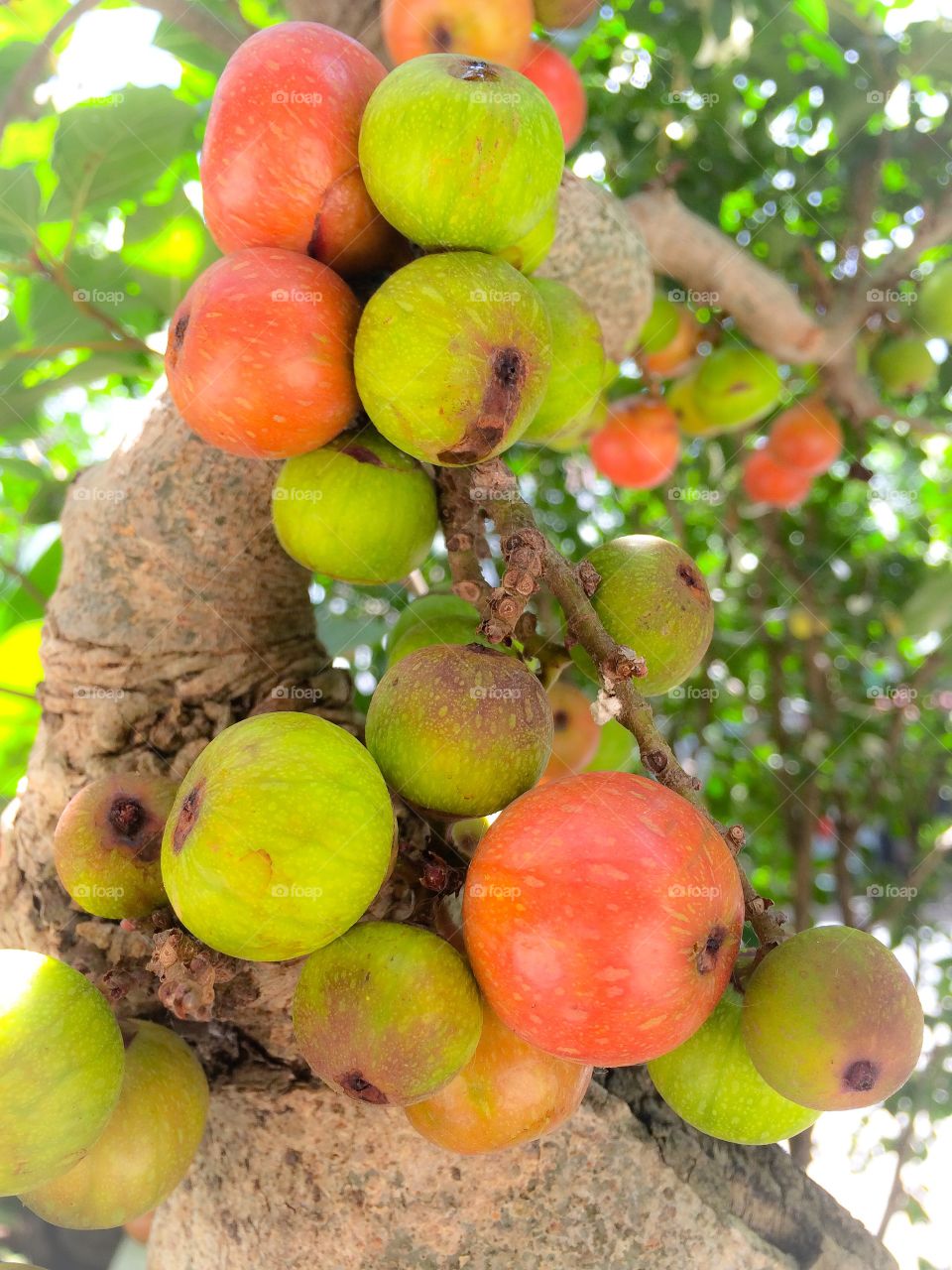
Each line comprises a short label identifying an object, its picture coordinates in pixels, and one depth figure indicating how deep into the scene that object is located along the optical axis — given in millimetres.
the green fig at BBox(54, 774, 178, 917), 158
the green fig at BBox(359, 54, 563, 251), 149
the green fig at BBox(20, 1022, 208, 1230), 152
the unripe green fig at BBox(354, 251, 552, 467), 147
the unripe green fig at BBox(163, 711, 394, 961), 131
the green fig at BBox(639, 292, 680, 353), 367
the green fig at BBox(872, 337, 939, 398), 403
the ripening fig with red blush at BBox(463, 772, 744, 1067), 127
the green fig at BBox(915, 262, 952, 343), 389
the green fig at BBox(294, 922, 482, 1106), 133
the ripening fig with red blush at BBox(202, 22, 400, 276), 161
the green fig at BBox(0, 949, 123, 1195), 136
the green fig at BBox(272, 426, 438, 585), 170
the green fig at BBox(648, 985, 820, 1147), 147
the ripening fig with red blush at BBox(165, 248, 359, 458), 156
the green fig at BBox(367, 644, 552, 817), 146
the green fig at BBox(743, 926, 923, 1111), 133
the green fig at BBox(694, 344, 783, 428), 370
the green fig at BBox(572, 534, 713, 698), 168
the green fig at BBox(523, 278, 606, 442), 179
